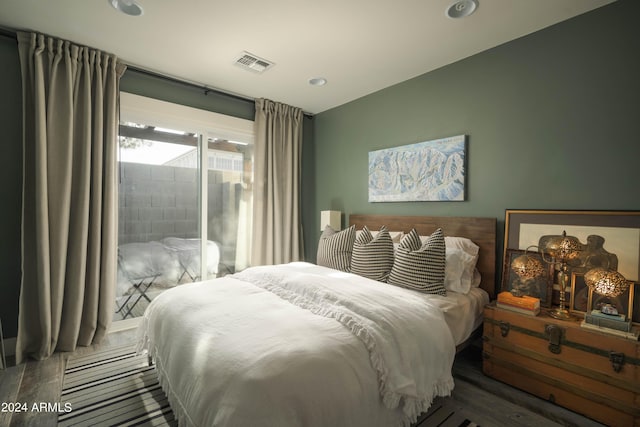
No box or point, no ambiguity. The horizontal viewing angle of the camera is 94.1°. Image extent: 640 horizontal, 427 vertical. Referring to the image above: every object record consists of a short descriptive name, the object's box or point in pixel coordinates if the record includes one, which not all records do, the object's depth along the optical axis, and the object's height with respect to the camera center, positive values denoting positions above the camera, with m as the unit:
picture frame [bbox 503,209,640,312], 1.87 -0.15
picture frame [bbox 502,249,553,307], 2.13 -0.55
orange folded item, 2.00 -0.64
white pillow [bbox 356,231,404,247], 2.98 -0.31
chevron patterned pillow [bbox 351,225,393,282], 2.49 -0.45
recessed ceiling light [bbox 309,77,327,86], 3.16 +1.33
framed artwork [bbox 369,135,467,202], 2.74 +0.35
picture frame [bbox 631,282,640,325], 1.78 -0.55
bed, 1.16 -0.70
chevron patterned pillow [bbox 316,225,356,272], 2.84 -0.45
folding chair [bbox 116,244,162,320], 3.08 -0.88
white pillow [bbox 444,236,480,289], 2.35 -0.40
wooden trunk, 1.61 -0.95
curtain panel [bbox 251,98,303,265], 3.79 +0.27
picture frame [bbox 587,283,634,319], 1.75 -0.58
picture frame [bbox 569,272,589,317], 1.97 -0.58
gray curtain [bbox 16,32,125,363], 2.39 +0.05
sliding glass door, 3.08 +0.03
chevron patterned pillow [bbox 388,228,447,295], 2.19 -0.46
